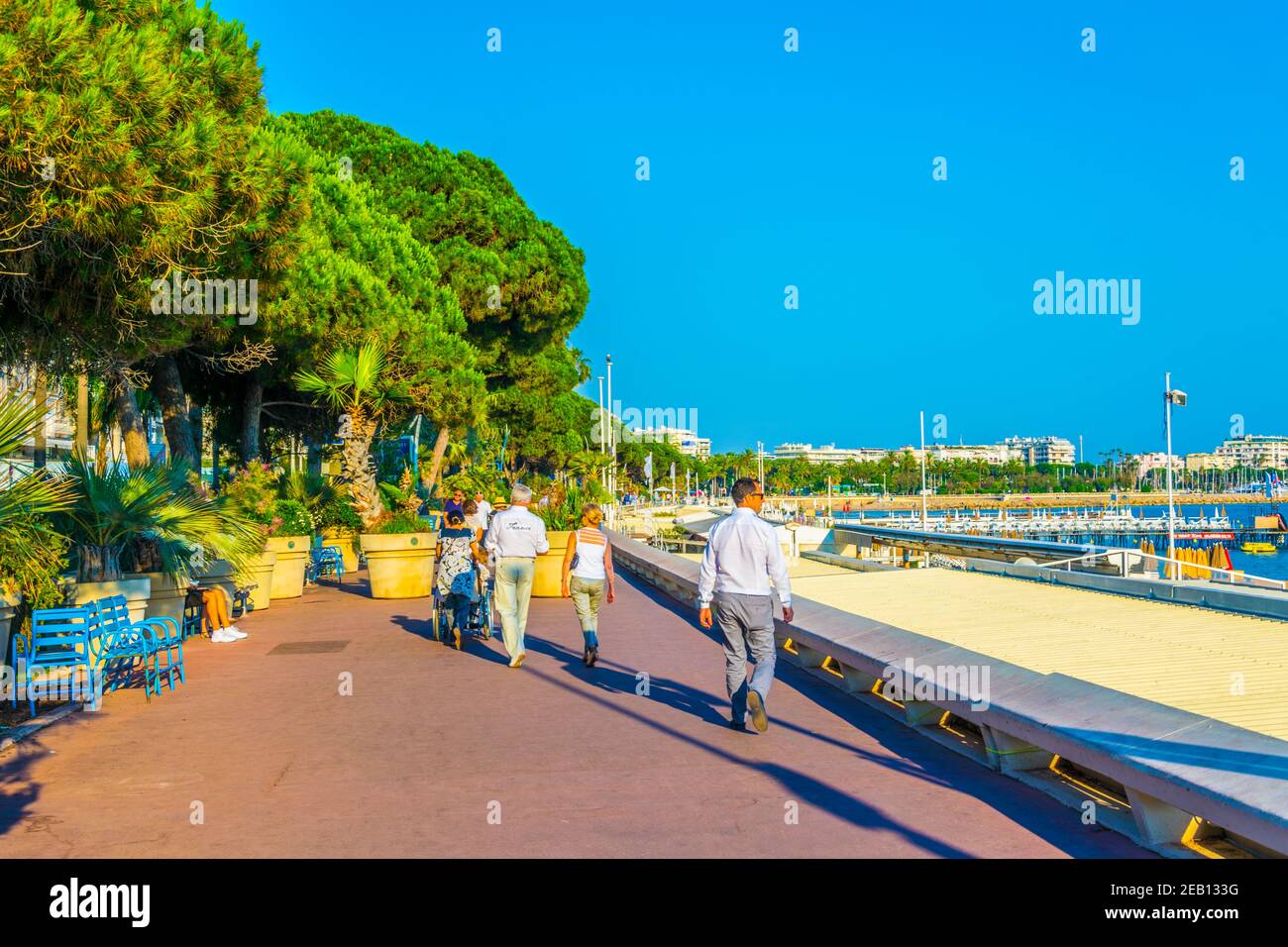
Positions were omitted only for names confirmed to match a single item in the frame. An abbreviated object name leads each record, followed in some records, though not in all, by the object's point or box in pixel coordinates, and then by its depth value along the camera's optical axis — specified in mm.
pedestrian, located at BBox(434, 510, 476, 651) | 13016
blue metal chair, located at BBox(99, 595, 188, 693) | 10039
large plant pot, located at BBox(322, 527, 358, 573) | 25797
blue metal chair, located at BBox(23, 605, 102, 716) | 8812
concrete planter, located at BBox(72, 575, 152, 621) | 10484
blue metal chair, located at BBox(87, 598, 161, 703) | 9477
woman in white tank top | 11562
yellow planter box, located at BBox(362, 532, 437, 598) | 18188
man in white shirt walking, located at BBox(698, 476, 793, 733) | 8203
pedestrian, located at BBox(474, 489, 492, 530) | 18608
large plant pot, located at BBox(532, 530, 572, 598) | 18328
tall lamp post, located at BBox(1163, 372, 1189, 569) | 32406
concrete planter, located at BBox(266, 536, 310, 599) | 18812
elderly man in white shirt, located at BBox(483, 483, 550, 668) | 11383
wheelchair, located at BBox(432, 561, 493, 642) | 13289
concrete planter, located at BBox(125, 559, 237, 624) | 12180
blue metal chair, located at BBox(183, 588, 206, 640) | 13352
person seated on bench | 13430
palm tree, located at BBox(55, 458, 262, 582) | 11086
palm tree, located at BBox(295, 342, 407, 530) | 19250
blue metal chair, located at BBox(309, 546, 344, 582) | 23719
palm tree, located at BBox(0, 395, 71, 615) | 8500
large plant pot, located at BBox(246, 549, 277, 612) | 17078
